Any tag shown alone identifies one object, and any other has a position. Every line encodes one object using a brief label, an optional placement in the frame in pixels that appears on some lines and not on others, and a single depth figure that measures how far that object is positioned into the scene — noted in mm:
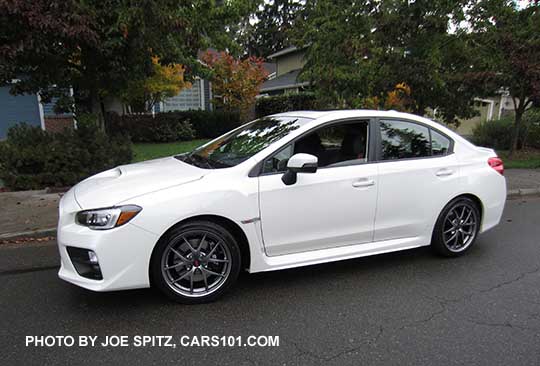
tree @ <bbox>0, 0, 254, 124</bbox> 5008
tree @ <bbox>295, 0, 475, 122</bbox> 8195
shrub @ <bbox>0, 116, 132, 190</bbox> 7172
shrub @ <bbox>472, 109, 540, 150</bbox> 13750
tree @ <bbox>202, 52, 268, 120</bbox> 17656
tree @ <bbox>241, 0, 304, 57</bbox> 49159
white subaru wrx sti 3002
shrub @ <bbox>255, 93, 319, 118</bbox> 19047
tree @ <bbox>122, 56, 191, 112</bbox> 13169
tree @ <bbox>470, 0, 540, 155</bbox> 8703
